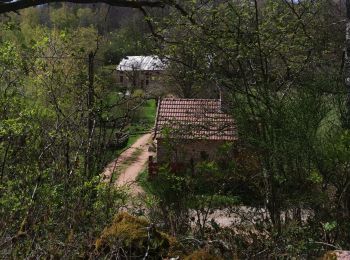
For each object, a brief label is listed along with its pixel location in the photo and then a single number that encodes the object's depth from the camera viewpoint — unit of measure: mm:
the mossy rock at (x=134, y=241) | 4078
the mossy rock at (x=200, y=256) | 3921
